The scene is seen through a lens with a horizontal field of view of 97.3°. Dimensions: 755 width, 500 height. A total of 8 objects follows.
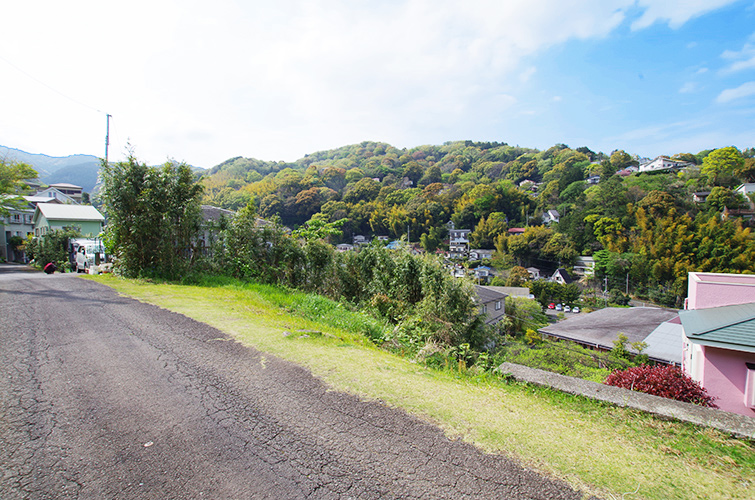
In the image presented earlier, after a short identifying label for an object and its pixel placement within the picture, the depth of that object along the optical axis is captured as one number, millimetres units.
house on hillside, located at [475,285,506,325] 22348
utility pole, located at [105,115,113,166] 15862
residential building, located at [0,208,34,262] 29922
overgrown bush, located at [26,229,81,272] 19688
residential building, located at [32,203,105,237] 25125
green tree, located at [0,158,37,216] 17422
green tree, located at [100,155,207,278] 9016
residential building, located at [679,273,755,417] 5539
